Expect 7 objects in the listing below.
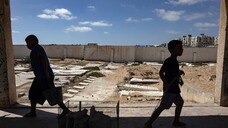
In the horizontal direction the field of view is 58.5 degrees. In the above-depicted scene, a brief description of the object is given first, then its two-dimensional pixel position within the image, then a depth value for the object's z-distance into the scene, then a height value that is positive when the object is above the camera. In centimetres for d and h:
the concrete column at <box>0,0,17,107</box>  434 -20
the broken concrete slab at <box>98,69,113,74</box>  1581 -172
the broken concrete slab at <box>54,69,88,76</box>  1337 -158
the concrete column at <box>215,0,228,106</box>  458 -25
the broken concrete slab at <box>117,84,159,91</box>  950 -179
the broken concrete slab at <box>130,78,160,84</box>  1152 -177
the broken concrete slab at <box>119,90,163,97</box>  849 -184
